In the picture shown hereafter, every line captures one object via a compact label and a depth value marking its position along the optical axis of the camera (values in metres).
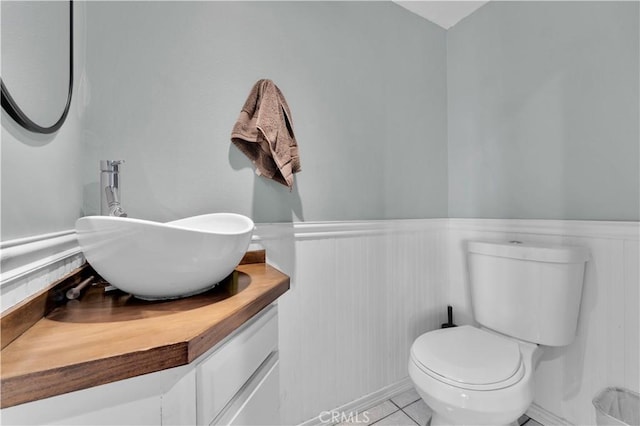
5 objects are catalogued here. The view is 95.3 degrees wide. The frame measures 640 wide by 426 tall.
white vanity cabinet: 0.35
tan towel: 1.12
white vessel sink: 0.52
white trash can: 1.08
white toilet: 0.97
